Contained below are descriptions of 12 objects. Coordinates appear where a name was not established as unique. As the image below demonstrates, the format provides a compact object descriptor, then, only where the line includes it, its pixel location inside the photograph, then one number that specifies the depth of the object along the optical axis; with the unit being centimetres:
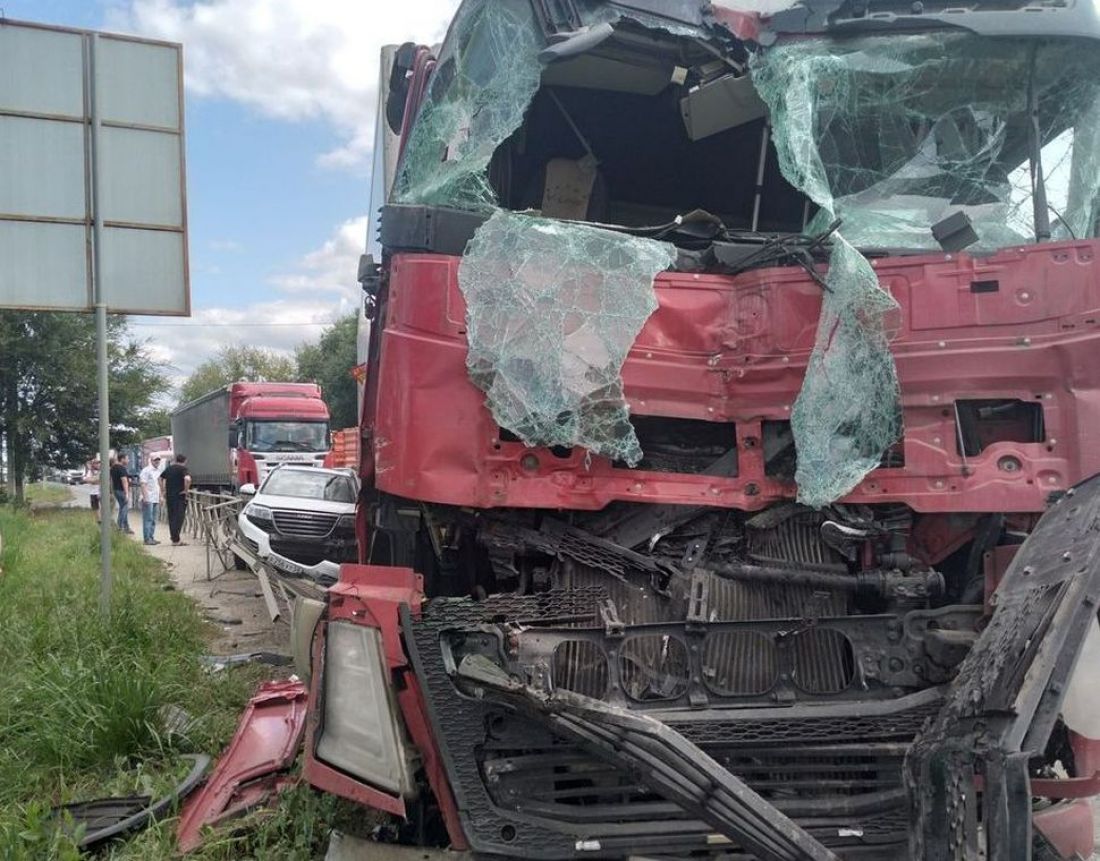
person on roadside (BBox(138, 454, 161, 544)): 1564
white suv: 830
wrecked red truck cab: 222
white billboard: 517
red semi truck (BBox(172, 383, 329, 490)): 2017
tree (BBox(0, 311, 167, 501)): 2283
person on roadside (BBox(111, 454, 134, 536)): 1575
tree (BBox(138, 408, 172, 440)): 2711
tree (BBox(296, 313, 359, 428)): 4172
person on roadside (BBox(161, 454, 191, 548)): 1535
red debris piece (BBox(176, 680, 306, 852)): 325
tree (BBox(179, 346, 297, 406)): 5716
